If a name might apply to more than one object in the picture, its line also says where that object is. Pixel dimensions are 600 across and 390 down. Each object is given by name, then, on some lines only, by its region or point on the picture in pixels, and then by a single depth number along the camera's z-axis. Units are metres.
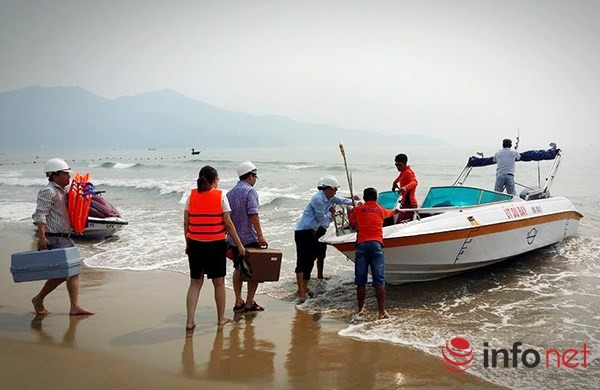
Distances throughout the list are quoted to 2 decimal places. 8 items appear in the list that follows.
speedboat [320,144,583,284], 6.29
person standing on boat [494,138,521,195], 9.01
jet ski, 11.31
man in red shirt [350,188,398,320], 5.54
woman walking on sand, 4.79
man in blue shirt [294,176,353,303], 6.37
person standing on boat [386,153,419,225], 7.09
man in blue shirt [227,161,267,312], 5.48
